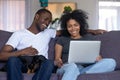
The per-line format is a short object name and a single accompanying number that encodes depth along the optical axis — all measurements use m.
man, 2.45
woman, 2.30
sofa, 2.70
